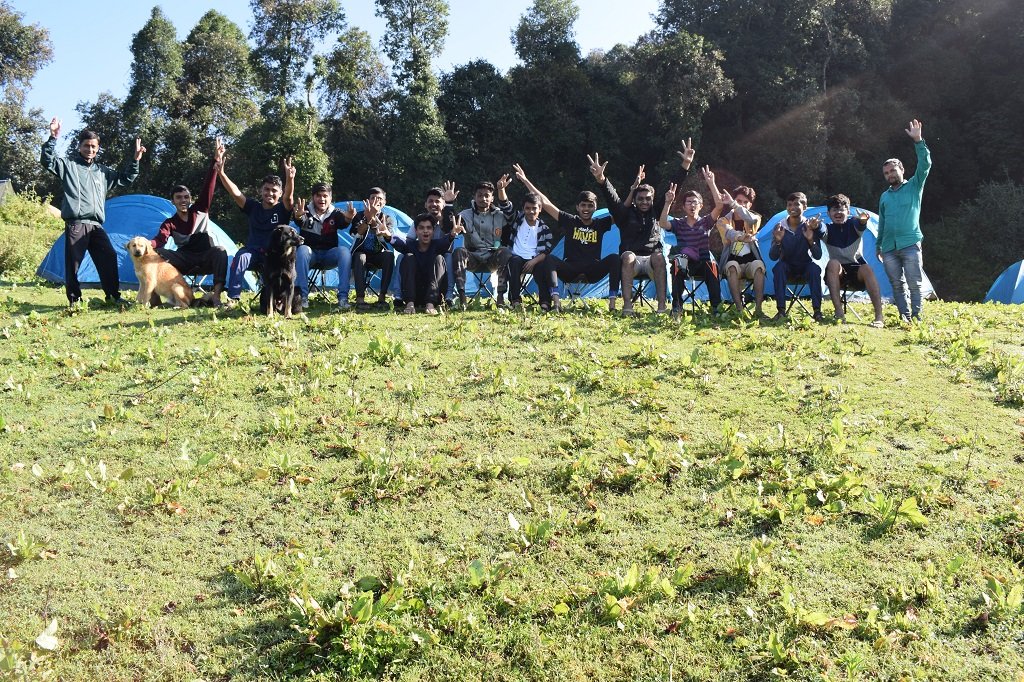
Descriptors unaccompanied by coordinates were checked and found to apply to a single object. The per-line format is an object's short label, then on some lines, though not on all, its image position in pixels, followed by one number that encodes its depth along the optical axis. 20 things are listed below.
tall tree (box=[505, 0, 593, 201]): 32.19
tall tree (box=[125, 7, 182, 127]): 30.16
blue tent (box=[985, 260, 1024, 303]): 14.14
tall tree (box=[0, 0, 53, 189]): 32.06
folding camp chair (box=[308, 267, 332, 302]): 9.59
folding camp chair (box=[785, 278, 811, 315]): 9.21
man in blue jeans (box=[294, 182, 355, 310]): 9.16
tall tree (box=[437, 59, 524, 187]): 32.16
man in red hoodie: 9.28
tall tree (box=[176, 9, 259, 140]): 31.86
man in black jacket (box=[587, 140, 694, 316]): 9.15
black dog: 8.13
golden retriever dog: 8.80
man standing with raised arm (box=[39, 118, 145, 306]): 8.72
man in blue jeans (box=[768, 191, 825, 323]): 9.02
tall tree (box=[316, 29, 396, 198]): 30.45
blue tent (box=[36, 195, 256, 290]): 12.88
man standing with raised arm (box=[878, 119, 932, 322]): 9.05
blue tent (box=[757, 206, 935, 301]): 12.77
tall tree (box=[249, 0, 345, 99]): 30.09
